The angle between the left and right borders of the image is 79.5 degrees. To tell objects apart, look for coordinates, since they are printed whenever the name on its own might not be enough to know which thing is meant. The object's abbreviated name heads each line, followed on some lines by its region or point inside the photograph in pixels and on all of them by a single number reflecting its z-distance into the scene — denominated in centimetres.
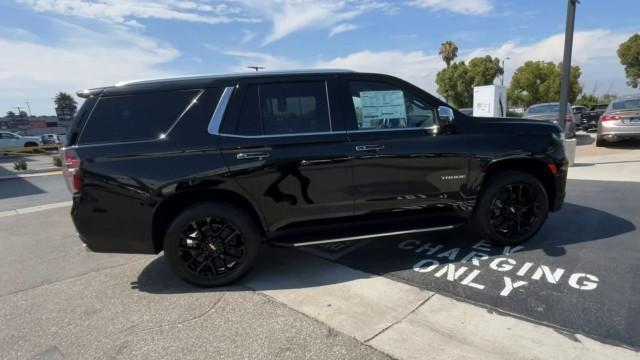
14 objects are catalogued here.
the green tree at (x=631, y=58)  3964
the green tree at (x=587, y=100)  4293
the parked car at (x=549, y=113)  1217
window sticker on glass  369
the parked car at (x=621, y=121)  1066
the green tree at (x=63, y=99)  7693
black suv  328
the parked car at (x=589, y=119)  1977
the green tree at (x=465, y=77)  4384
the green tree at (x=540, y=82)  4016
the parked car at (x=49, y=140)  3597
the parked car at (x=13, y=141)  2785
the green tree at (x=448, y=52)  5303
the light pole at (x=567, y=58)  886
